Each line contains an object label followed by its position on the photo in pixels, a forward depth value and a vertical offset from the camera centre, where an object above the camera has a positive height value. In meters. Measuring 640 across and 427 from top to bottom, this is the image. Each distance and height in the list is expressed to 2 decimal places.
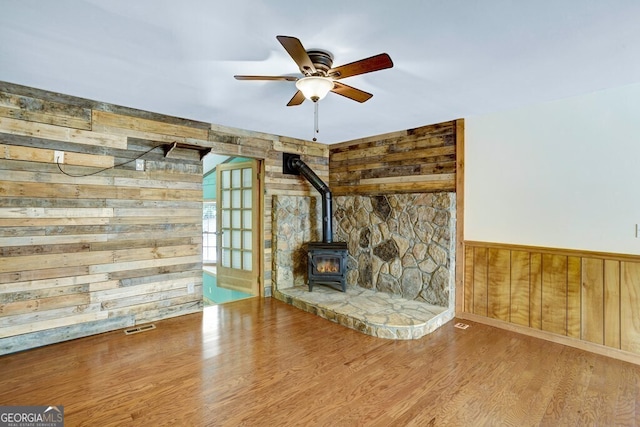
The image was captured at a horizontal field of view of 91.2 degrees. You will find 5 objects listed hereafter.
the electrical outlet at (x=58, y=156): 3.03 +0.53
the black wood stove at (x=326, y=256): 4.36 -0.64
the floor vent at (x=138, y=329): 3.34 -1.28
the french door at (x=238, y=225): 4.72 -0.24
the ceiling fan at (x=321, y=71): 1.86 +0.93
